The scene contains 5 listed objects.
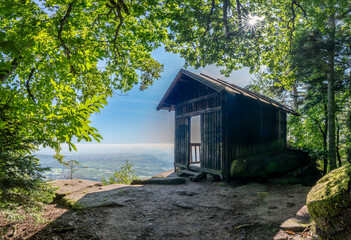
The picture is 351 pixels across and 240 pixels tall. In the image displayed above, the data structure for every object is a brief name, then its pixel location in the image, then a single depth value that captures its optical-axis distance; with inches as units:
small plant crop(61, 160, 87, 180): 464.4
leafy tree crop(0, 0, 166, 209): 98.8
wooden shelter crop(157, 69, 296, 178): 390.9
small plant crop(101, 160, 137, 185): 567.7
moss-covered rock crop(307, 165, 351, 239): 112.8
